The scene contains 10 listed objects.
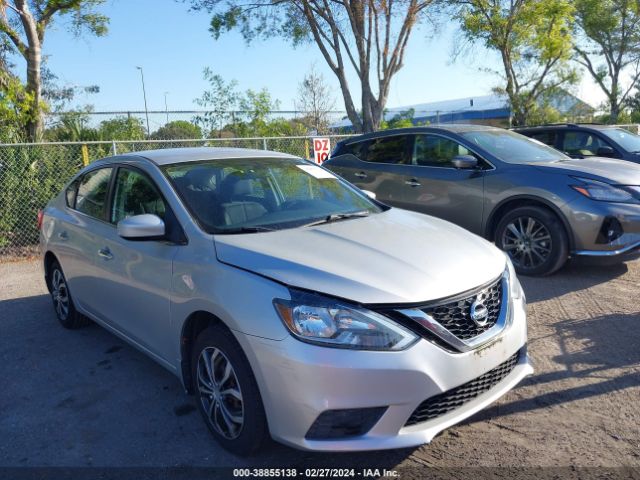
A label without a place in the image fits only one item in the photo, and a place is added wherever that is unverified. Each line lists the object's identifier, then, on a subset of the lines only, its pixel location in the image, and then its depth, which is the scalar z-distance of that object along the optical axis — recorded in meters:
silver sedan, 2.43
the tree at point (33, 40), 9.70
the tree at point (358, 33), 14.19
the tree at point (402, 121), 20.56
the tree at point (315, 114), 20.01
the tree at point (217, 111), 15.68
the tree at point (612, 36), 27.75
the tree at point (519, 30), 17.59
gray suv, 5.54
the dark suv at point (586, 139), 8.92
